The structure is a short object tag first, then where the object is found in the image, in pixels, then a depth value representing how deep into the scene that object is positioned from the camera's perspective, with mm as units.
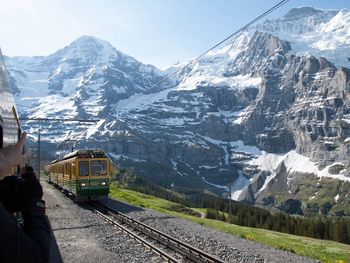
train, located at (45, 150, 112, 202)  34812
